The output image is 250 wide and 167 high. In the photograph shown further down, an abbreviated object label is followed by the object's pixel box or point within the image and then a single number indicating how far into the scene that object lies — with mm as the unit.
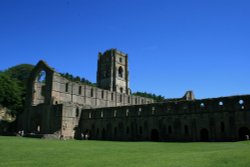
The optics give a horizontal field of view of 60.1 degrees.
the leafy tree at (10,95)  44072
